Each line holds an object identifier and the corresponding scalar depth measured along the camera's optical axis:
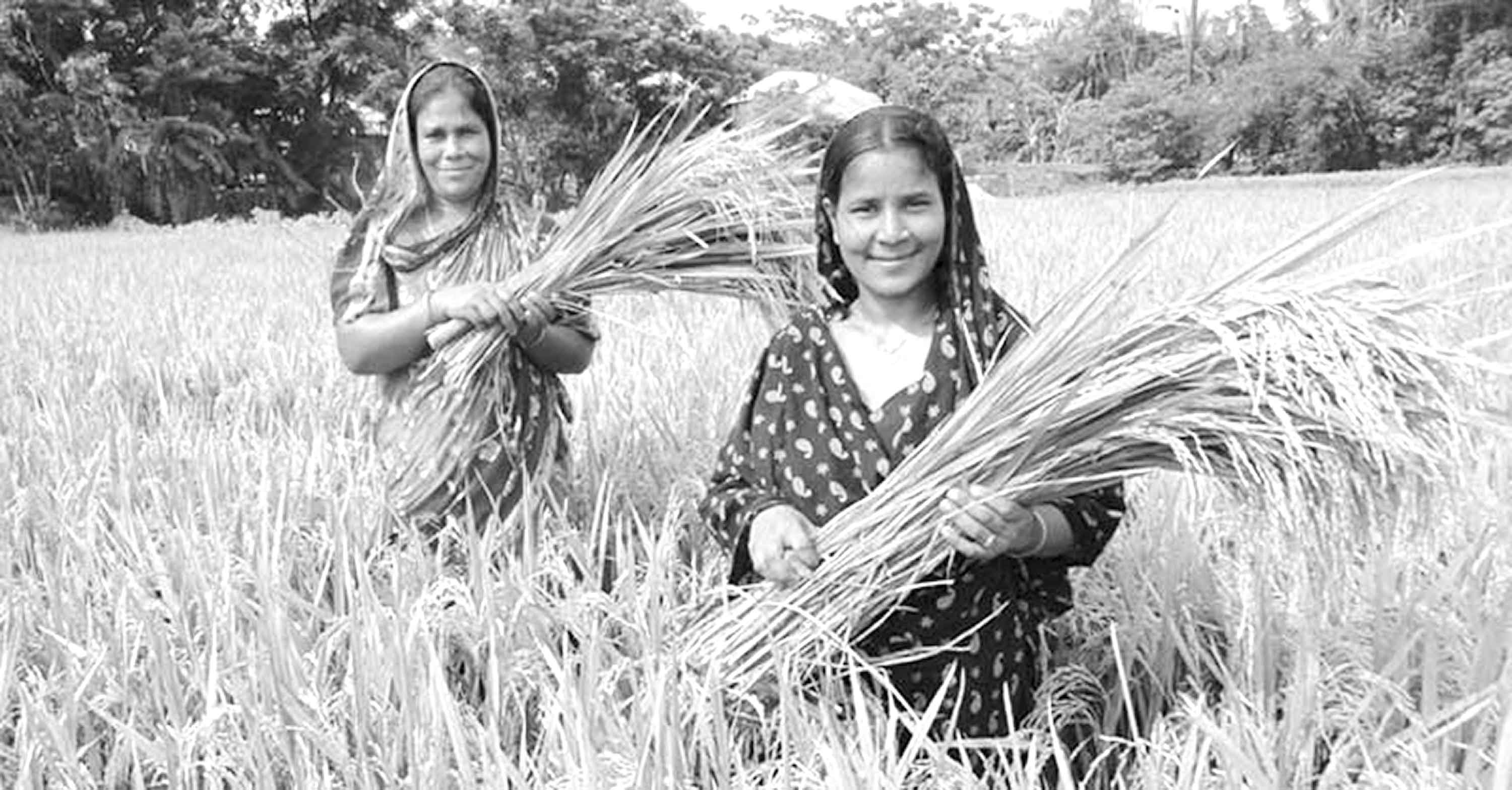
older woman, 1.86
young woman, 1.35
